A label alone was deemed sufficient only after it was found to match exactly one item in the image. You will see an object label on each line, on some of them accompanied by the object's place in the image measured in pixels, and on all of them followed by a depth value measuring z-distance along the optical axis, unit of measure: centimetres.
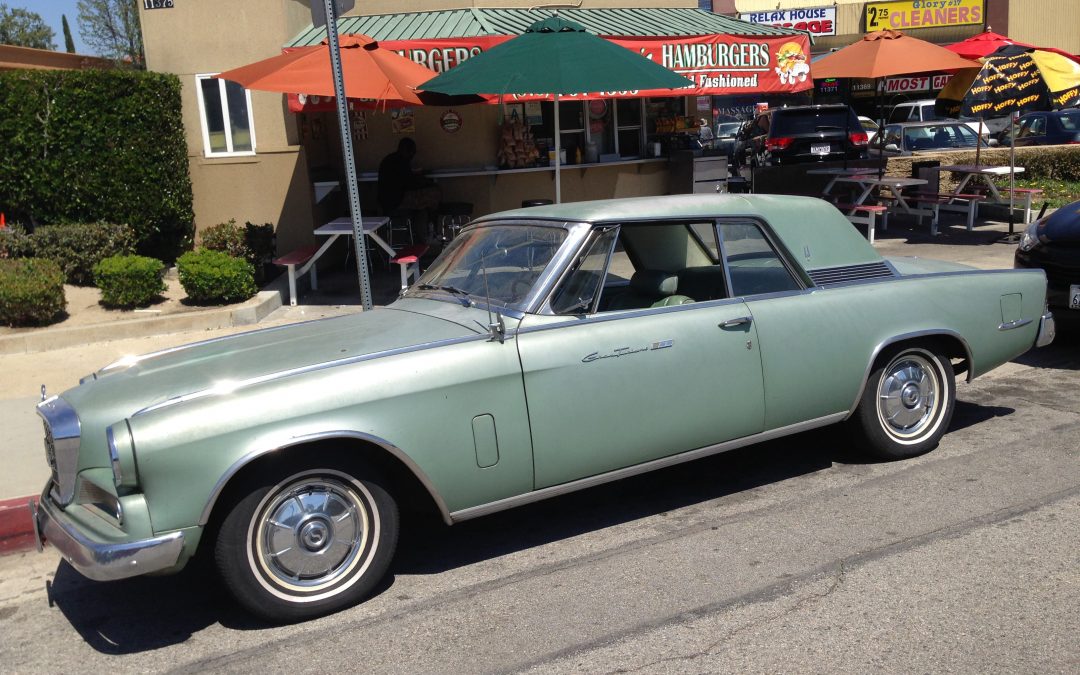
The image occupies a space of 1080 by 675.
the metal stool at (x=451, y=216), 1284
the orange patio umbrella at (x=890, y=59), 1259
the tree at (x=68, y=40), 3134
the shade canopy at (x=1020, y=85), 1189
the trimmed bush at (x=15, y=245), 1066
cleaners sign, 3234
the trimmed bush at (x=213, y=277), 1012
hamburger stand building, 1246
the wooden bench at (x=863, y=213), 1284
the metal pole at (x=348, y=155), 646
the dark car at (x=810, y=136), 1897
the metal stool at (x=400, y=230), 1273
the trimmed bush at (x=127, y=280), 1009
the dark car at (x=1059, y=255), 741
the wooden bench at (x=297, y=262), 1054
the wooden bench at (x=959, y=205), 1398
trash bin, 1692
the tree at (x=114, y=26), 3002
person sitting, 1227
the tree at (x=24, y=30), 3441
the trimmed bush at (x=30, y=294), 923
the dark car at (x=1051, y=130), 2036
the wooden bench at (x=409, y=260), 1016
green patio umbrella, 861
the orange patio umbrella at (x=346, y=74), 921
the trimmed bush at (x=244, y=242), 1140
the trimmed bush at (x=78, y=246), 1077
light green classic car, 384
